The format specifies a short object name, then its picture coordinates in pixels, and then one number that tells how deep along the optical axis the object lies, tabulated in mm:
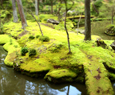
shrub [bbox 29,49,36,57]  9344
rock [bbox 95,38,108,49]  10192
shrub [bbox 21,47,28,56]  10069
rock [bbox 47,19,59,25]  23355
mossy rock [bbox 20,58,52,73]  8117
